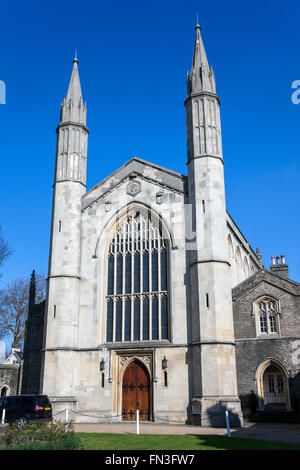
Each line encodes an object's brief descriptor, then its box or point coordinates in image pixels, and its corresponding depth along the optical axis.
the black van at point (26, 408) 19.09
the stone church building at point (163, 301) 22.77
